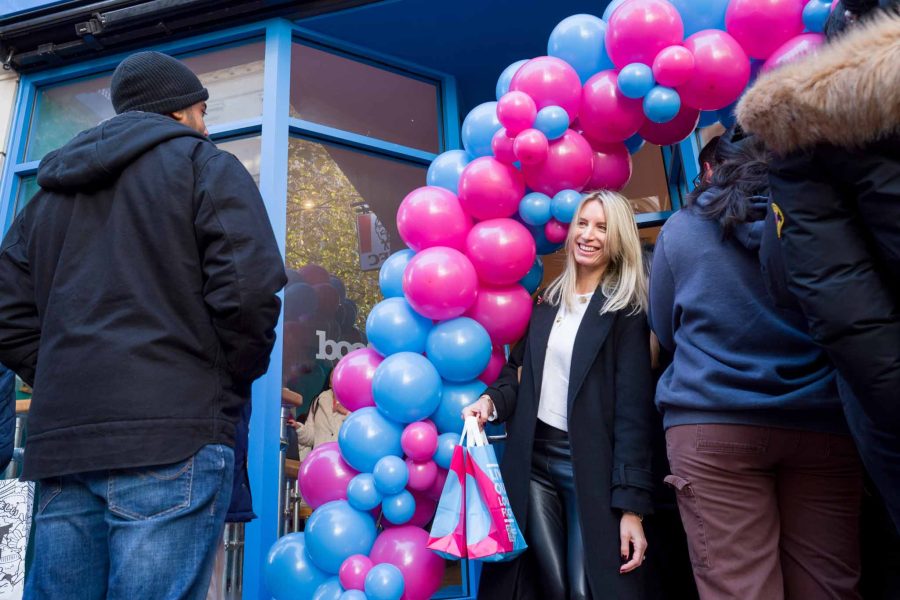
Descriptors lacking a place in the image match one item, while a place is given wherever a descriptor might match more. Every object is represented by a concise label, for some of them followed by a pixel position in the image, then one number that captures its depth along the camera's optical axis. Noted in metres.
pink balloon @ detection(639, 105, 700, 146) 2.88
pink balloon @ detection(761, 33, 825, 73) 2.51
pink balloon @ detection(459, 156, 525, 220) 2.80
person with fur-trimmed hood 1.26
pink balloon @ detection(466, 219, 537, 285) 2.77
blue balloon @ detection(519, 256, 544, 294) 3.07
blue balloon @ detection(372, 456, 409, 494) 2.54
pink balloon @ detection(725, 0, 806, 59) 2.59
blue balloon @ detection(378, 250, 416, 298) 2.99
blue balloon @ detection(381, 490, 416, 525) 2.59
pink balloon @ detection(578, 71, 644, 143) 2.77
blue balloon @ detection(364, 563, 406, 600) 2.38
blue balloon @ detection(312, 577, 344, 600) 2.50
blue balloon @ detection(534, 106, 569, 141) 2.71
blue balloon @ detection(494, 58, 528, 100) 3.04
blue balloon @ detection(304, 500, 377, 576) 2.55
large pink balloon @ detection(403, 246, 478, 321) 2.66
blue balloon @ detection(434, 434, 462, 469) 2.63
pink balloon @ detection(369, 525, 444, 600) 2.51
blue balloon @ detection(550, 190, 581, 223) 2.78
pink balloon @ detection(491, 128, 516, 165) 2.79
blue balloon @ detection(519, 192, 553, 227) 2.85
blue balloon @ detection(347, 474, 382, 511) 2.58
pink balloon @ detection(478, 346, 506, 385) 2.95
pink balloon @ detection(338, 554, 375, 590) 2.47
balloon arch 2.59
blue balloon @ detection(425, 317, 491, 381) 2.69
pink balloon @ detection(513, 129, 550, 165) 2.65
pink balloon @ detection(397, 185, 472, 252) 2.87
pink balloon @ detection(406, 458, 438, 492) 2.62
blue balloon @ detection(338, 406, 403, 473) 2.63
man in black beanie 1.58
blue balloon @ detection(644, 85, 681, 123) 2.62
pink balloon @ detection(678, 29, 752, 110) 2.61
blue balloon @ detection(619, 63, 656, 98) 2.64
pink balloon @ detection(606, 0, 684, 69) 2.62
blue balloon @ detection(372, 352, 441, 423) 2.59
